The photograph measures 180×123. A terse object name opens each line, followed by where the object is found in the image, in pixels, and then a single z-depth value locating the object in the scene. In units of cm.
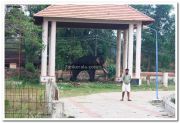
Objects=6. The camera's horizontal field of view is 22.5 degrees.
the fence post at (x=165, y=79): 2736
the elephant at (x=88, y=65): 3000
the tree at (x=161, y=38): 3722
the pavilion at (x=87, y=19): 2572
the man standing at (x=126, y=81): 1689
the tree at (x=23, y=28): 1678
